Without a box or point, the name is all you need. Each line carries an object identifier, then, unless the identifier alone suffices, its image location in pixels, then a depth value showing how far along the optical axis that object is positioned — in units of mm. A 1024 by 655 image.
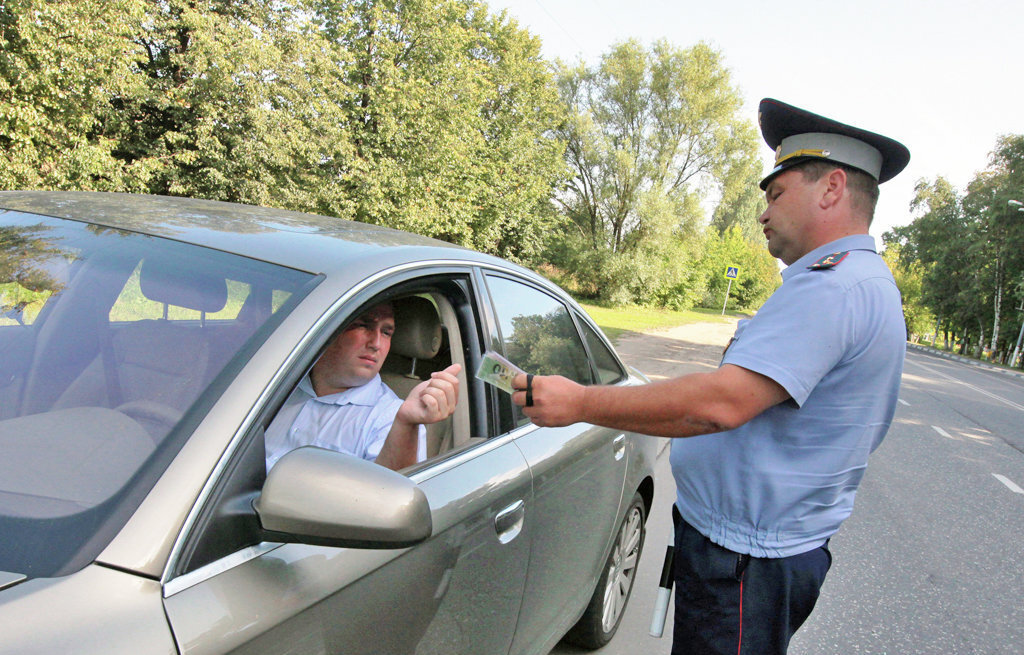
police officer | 1600
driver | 1882
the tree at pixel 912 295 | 74462
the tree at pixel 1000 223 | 43406
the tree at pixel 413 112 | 20828
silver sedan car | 1107
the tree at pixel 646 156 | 37344
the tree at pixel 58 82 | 13438
